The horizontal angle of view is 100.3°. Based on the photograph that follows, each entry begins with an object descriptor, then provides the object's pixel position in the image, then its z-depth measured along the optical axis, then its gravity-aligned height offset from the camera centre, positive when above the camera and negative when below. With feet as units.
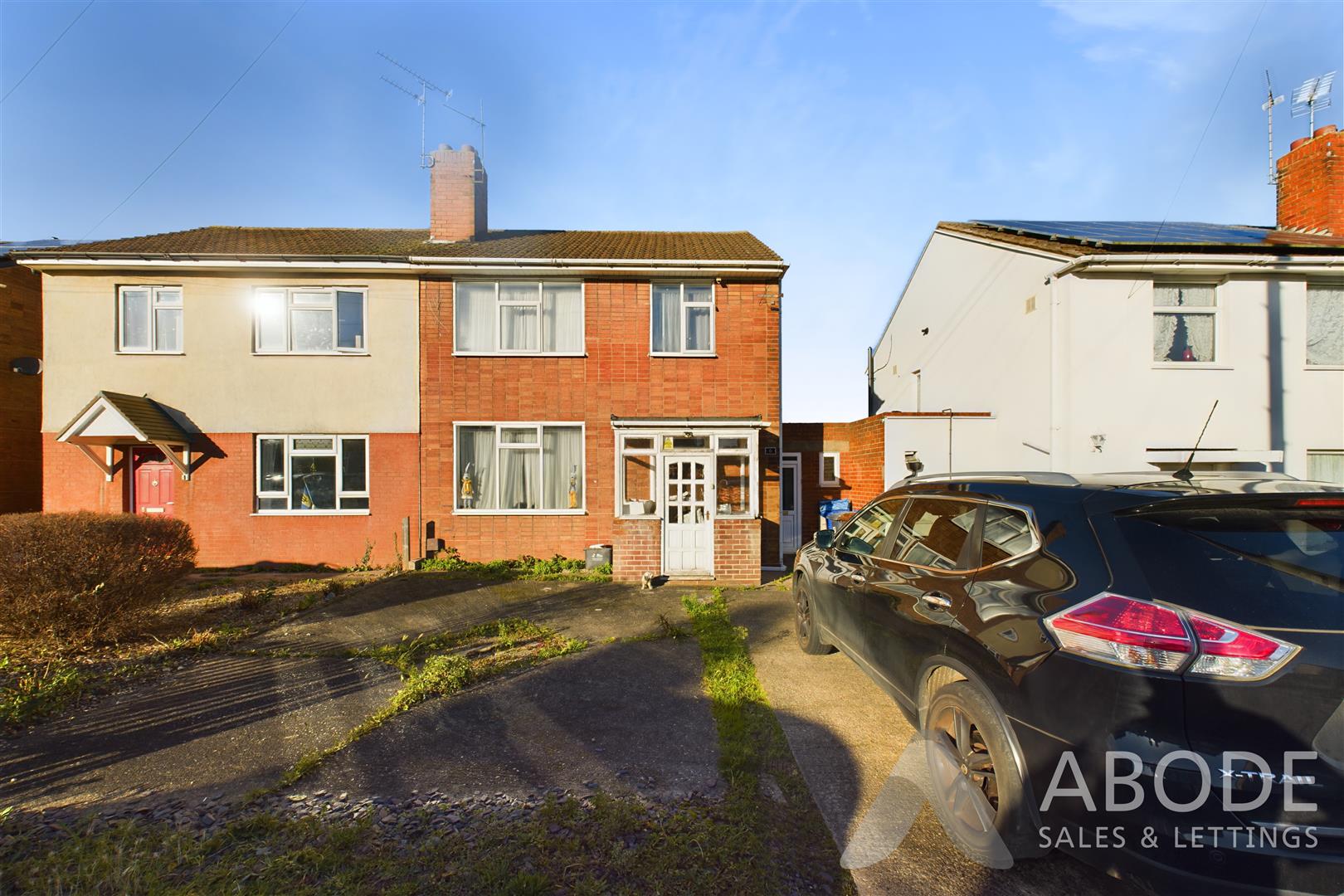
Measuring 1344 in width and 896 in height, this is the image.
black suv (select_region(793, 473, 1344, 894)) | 6.25 -2.96
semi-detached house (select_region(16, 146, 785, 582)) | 34.99 +4.12
